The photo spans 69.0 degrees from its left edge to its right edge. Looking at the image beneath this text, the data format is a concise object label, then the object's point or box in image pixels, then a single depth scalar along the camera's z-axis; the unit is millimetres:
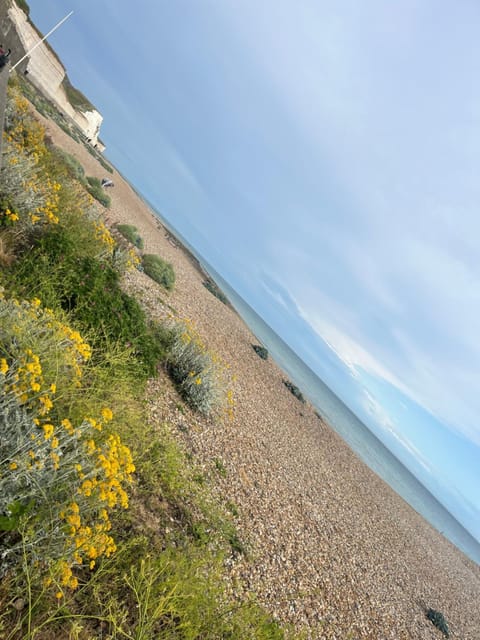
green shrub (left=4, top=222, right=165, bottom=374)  5500
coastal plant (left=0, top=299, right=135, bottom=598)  2639
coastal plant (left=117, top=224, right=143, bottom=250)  17561
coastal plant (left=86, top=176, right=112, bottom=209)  19189
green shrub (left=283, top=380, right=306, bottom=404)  22203
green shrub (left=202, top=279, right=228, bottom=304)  29616
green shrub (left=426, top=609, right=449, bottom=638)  11039
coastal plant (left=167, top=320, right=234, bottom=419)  8234
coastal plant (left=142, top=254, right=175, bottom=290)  15219
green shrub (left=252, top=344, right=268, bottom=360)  22334
